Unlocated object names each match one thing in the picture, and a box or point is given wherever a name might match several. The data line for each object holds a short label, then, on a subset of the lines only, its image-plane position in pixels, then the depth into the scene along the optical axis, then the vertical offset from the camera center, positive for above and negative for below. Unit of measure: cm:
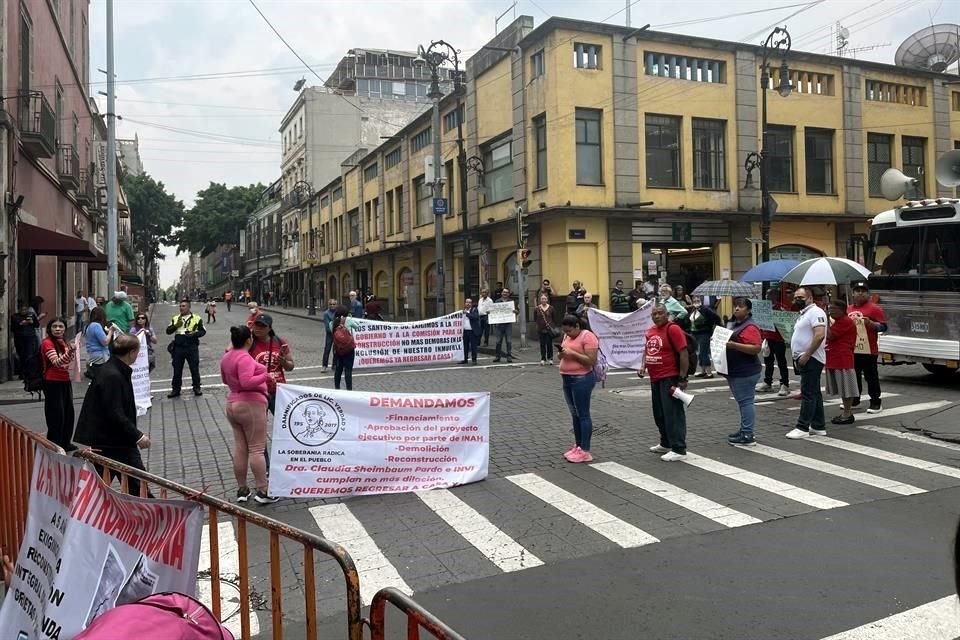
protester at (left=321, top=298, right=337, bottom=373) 1723 -5
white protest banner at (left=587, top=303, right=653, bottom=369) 1669 -31
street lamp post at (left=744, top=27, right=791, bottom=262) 2025 +556
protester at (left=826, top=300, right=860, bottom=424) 960 -49
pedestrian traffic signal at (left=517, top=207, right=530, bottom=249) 2128 +285
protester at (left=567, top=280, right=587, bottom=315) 2034 +81
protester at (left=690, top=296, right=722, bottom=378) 1510 -9
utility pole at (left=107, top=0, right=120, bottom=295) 2302 +528
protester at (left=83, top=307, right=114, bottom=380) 1145 -7
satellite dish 3012 +1138
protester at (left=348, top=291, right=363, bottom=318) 1994 +60
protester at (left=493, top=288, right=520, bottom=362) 1945 -25
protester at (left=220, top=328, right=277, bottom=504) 650 -70
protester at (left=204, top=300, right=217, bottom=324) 3988 +106
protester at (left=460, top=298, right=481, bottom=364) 1902 -12
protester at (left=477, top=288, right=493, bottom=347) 2014 +61
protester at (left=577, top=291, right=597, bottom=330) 1748 +53
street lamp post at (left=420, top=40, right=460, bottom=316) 2367 +666
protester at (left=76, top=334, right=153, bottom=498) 564 -65
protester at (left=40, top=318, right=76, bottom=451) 895 -61
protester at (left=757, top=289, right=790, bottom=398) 1273 -64
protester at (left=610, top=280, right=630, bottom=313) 2248 +71
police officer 1318 -18
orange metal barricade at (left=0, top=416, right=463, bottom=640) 237 -90
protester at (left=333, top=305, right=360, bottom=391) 1319 -33
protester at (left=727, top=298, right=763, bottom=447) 872 -58
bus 1286 +65
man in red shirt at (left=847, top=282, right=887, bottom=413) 1084 -52
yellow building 2373 +634
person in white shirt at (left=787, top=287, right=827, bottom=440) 920 -59
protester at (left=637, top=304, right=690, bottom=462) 815 -55
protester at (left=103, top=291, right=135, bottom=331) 1519 +48
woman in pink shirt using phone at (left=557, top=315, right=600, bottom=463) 811 -61
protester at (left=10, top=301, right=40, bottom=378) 1369 +4
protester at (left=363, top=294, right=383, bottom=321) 1988 +50
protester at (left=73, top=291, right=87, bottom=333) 2481 +80
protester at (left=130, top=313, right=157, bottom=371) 1387 +9
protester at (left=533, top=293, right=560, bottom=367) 1811 -7
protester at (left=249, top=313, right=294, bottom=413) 776 -23
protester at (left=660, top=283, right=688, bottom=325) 1531 +32
